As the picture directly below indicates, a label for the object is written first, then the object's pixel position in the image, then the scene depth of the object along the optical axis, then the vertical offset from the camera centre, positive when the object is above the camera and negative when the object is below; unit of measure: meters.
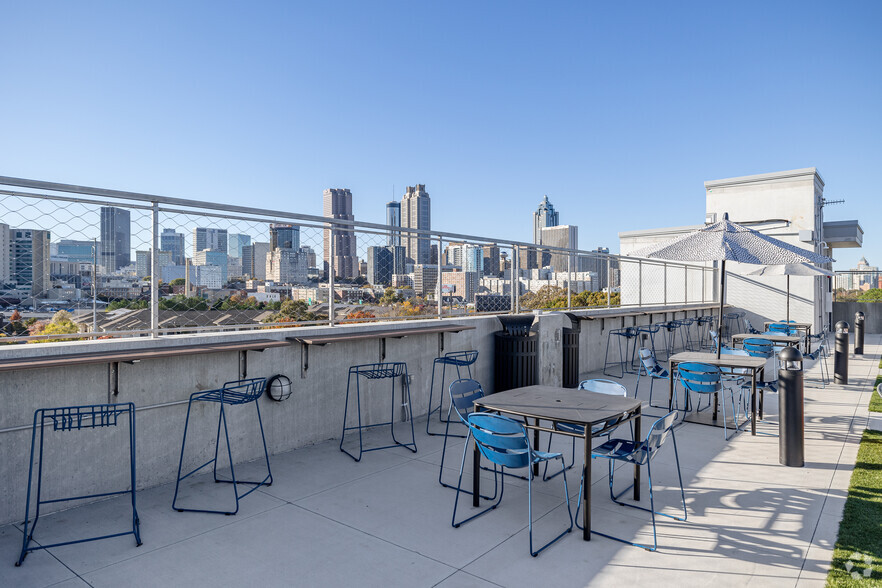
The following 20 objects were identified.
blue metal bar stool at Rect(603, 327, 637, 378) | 10.02 -0.99
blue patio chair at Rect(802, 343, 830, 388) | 8.17 -1.57
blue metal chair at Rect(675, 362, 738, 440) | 5.52 -0.95
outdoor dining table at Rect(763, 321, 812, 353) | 11.01 -0.79
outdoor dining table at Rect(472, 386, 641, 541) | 3.23 -0.86
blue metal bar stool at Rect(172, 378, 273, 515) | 3.82 -0.86
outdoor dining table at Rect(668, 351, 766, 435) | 5.74 -0.86
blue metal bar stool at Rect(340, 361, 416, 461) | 5.12 -1.08
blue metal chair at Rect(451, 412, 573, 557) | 3.08 -0.96
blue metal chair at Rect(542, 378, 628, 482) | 4.30 -0.85
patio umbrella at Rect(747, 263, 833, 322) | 8.69 +0.41
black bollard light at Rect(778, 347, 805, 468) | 4.57 -1.07
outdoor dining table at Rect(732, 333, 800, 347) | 8.88 -0.84
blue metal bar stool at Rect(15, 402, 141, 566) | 2.98 -0.97
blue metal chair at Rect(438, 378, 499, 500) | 4.18 -0.90
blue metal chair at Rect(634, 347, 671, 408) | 6.73 -1.01
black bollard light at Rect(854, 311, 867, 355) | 12.33 -1.05
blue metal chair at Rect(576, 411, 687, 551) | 3.27 -1.12
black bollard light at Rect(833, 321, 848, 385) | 8.48 -1.10
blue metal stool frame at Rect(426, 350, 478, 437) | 6.00 -0.88
